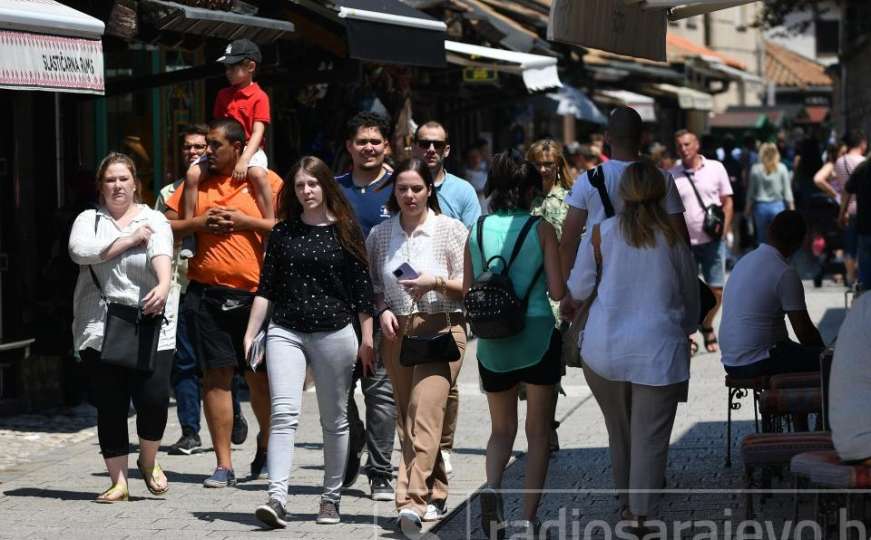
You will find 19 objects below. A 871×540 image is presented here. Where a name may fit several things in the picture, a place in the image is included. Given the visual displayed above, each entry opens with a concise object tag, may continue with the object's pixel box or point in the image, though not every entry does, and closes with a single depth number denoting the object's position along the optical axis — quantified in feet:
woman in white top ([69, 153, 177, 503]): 58.03
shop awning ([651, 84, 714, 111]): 205.67
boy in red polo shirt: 69.77
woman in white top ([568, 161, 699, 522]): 49.44
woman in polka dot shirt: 54.29
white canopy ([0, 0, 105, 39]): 58.13
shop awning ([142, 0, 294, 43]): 69.67
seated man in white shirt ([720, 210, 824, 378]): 60.75
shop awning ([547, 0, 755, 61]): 51.39
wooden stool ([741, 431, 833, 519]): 48.29
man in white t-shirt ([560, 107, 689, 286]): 54.70
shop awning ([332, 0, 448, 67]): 77.51
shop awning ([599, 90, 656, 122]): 214.69
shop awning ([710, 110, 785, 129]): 356.52
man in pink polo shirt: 100.22
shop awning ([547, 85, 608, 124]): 146.72
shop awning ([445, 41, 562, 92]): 102.32
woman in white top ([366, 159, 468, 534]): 53.11
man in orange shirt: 60.90
